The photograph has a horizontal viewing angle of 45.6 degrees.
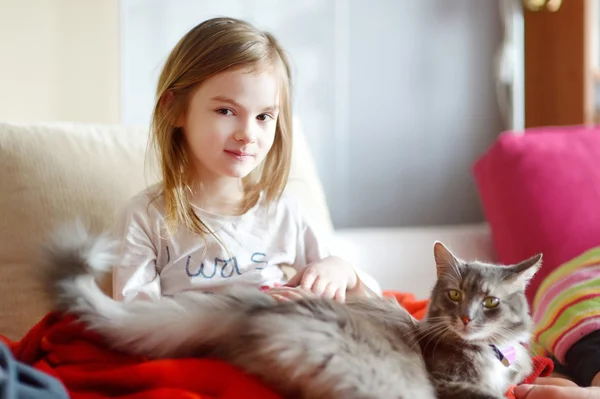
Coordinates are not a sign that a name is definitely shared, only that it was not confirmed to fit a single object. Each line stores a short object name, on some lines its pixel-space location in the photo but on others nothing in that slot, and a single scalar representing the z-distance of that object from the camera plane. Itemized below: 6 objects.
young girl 1.30
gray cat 0.93
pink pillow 1.75
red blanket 0.94
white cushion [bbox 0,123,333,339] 1.41
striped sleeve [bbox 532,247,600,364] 1.37
